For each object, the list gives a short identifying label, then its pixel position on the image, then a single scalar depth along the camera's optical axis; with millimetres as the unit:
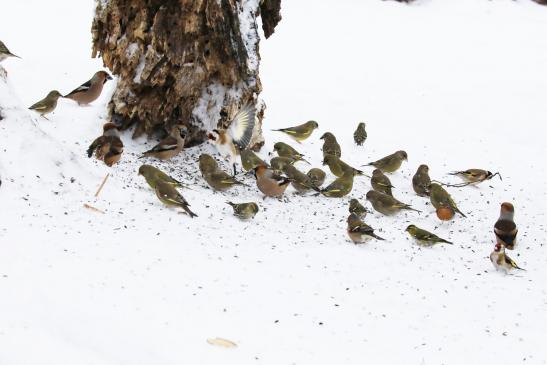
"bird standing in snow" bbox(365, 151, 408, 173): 22047
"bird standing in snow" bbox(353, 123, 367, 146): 24439
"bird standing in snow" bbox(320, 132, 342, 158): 22250
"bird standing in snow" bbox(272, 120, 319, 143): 22984
